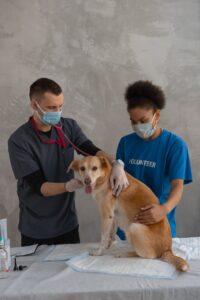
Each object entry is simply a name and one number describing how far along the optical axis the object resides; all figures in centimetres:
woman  178
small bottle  150
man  186
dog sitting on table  160
